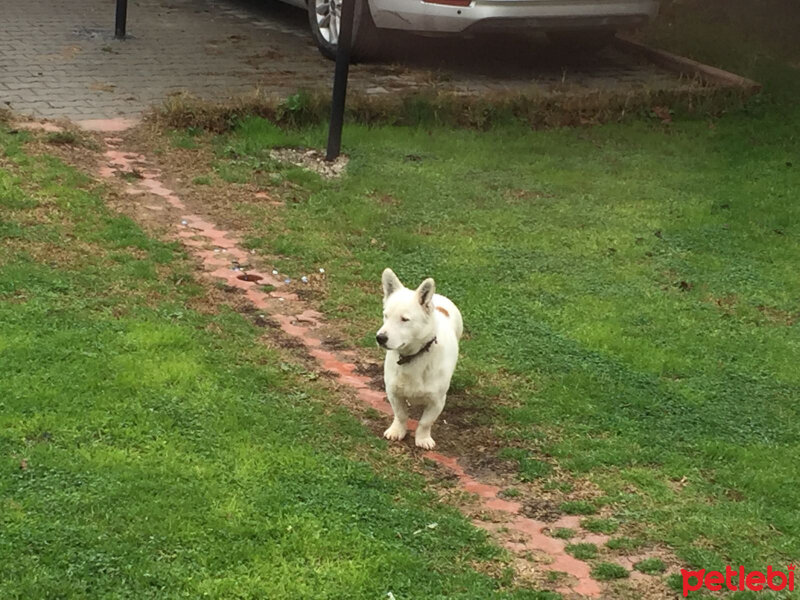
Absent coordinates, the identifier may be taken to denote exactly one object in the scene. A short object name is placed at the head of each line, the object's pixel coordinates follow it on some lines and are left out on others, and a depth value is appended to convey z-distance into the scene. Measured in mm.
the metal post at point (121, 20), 10734
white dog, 4504
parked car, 9414
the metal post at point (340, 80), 7670
